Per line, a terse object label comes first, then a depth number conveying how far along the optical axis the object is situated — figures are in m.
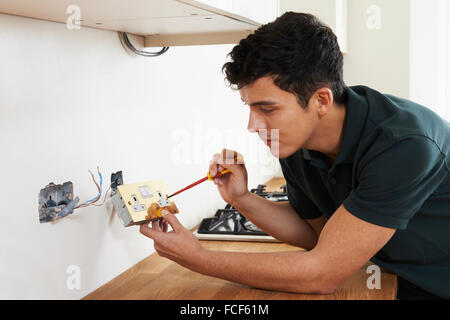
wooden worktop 1.14
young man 1.05
